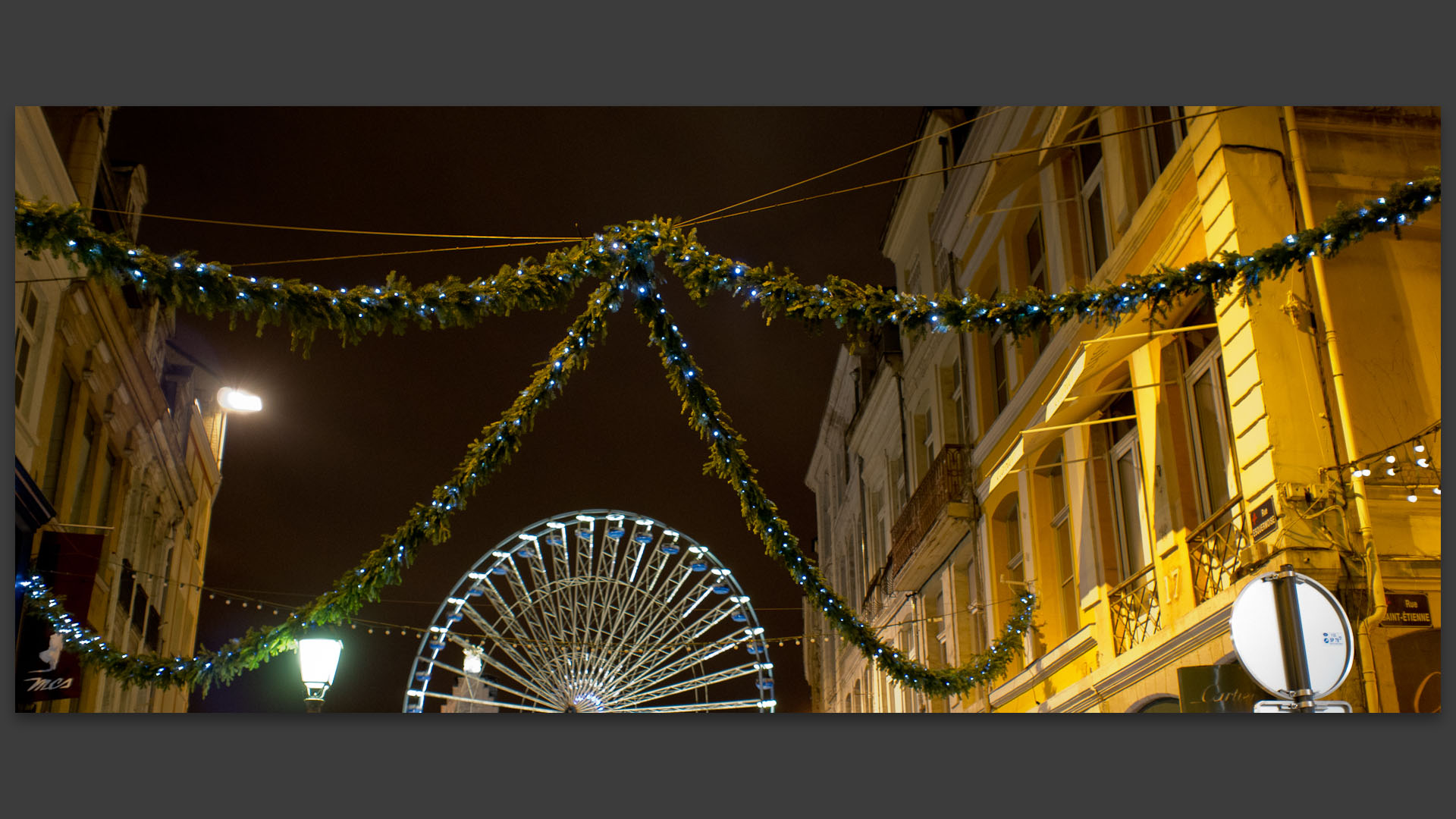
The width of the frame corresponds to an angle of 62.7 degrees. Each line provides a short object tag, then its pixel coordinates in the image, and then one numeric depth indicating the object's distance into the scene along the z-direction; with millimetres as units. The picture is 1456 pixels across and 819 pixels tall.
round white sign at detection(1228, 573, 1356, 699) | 4344
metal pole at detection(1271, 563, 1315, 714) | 4312
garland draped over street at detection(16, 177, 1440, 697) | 4949
